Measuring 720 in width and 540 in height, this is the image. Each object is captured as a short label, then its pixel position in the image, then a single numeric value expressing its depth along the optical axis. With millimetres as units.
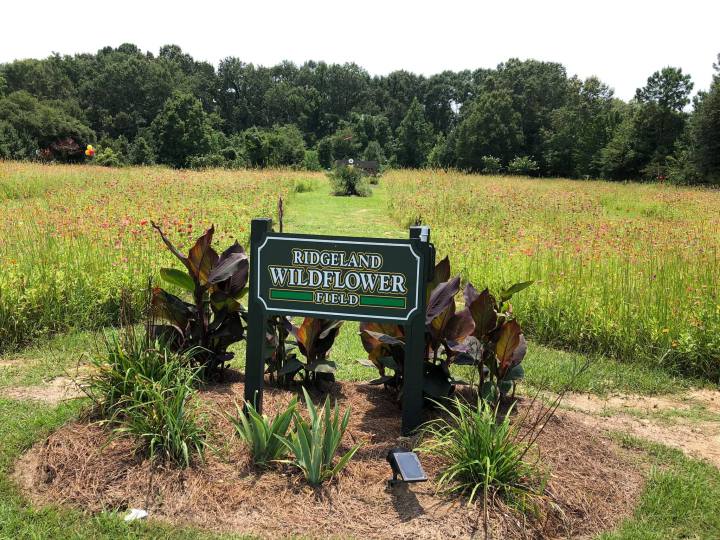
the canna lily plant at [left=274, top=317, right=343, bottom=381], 3688
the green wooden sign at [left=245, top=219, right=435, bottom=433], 3084
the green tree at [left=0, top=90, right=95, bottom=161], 39156
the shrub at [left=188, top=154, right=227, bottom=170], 42094
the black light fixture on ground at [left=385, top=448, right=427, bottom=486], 2647
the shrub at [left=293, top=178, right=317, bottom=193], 22273
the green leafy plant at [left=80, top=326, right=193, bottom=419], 3197
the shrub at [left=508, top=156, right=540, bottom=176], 44750
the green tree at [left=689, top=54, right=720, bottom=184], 31656
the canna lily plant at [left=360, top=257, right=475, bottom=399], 3342
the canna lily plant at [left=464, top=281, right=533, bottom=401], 3312
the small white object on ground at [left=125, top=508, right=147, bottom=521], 2603
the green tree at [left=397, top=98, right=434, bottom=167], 63312
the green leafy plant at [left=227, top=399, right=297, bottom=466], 2916
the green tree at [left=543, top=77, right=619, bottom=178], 46469
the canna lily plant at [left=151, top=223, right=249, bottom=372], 3674
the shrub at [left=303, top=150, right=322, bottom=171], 42912
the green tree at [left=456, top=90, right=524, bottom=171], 53500
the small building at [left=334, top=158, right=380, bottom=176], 29055
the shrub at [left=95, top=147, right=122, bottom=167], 35656
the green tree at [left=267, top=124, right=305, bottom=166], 39969
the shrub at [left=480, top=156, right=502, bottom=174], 48062
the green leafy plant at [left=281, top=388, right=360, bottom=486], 2803
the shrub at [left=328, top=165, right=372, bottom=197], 22297
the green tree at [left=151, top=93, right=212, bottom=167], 49469
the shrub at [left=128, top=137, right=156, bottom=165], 49281
